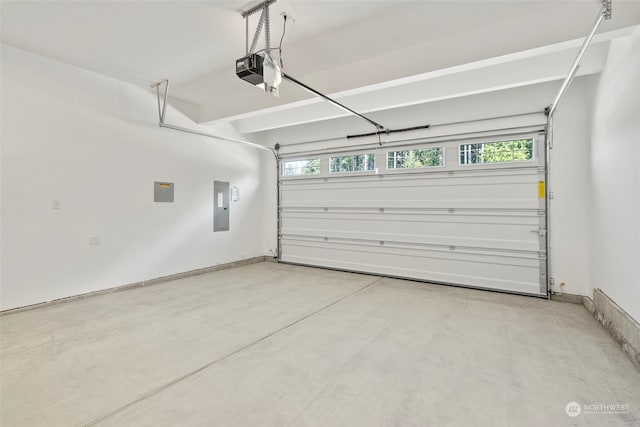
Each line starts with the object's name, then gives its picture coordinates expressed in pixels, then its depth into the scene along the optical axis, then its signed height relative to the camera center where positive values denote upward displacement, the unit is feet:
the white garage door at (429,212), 14.29 +0.07
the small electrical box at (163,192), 16.24 +1.21
